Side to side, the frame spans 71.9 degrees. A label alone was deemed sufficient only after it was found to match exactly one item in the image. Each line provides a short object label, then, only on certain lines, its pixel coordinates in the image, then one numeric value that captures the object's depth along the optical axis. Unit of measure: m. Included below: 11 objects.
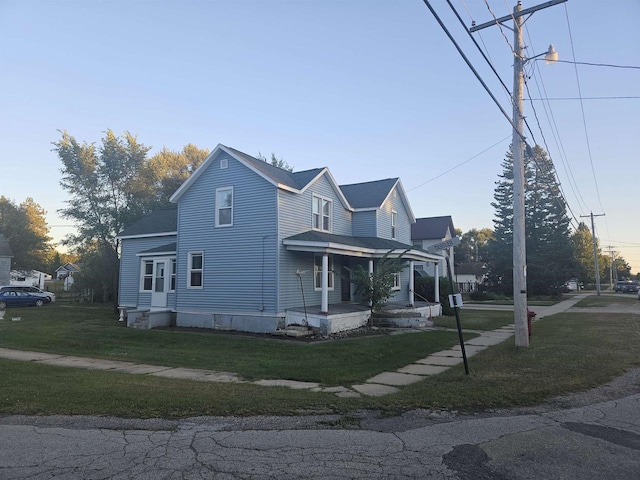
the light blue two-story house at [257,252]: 16.09
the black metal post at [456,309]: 8.21
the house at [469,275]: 58.84
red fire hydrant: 13.61
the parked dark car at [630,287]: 58.34
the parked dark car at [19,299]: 30.69
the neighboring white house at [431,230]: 40.50
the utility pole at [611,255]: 99.82
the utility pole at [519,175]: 11.70
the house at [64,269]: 72.35
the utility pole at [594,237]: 45.79
